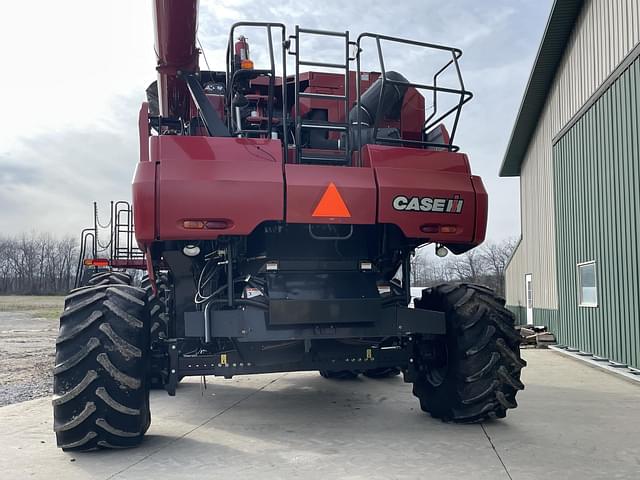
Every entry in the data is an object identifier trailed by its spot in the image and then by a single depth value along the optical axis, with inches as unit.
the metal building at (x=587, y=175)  391.5
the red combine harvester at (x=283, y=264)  191.6
